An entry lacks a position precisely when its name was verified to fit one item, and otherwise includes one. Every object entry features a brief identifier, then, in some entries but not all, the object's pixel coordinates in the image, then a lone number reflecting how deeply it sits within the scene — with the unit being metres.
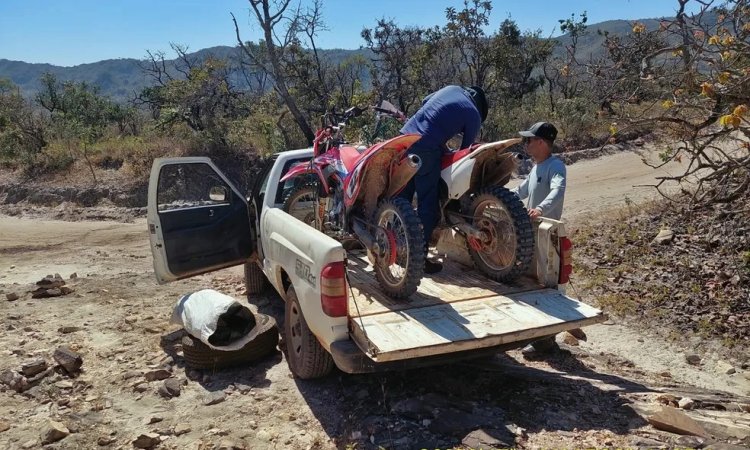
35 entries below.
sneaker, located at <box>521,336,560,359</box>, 5.27
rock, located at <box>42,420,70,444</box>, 4.12
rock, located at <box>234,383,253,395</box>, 4.81
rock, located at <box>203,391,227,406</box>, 4.64
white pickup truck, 3.82
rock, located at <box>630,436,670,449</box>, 3.36
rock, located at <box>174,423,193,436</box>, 4.21
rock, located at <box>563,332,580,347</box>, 5.85
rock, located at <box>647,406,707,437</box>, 3.42
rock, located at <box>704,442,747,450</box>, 3.17
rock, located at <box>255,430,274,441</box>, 4.10
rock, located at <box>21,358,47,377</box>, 5.03
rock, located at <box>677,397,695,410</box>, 3.84
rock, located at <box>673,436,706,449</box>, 3.29
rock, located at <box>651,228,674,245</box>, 7.52
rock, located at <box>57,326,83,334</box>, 6.11
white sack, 5.14
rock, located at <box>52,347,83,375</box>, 5.13
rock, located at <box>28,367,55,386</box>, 4.97
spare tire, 5.09
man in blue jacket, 5.04
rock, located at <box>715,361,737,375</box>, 5.15
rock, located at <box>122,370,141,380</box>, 5.13
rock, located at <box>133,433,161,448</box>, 4.05
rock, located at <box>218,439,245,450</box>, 3.93
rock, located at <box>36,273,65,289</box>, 7.52
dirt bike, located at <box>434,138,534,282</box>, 4.59
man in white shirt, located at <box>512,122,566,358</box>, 5.27
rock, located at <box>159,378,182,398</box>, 4.78
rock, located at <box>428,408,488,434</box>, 3.74
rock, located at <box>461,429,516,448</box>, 3.52
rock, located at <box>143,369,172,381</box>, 5.04
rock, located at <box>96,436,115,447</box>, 4.12
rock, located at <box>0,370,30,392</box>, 4.86
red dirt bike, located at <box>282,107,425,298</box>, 4.41
